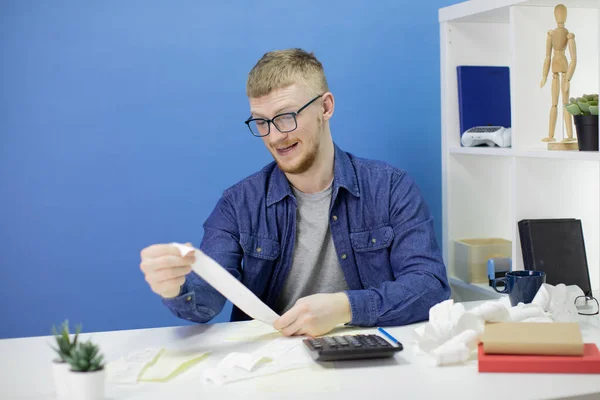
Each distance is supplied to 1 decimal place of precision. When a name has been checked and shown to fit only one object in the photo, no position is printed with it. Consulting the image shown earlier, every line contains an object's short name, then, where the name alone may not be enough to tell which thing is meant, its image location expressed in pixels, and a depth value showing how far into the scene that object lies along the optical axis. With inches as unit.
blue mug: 68.9
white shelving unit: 87.9
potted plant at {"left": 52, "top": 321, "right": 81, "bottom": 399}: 48.2
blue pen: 58.9
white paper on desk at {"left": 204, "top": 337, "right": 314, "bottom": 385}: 52.7
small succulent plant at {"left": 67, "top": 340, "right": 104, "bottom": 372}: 47.6
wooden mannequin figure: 83.0
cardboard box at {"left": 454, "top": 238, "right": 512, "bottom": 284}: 100.6
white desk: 49.4
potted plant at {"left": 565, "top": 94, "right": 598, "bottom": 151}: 76.7
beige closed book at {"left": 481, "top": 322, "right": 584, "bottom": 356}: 54.2
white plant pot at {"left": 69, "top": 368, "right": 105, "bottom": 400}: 47.3
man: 77.7
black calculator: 55.2
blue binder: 102.2
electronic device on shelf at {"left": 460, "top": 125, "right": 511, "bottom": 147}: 92.8
